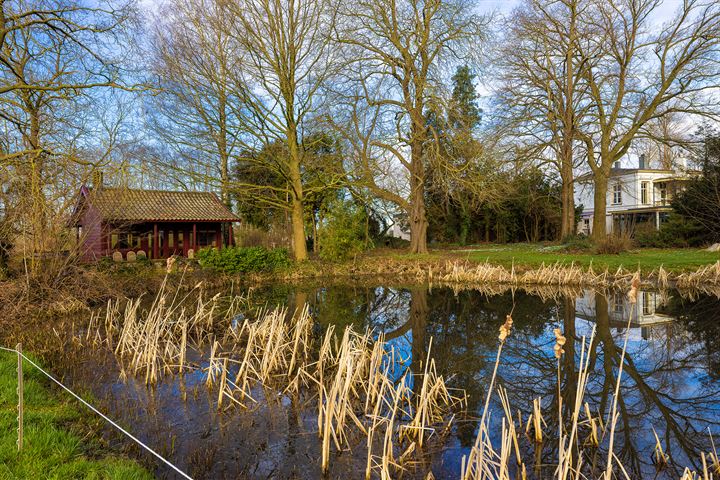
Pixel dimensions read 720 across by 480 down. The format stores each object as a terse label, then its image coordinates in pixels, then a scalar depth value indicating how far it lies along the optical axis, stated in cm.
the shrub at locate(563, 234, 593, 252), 2112
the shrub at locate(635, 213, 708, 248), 2288
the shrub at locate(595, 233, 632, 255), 1898
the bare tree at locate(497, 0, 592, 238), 2270
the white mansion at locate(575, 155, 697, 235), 3475
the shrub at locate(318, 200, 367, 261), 1860
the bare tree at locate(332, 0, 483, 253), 2009
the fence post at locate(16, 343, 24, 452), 316
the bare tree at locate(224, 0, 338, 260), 1811
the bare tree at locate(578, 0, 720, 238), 2019
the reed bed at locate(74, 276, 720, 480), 363
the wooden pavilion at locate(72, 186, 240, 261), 2191
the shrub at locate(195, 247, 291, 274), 1658
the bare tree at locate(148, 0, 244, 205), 1678
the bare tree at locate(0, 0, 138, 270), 955
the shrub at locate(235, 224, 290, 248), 2680
